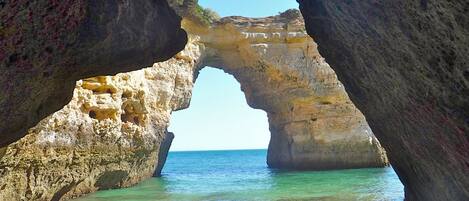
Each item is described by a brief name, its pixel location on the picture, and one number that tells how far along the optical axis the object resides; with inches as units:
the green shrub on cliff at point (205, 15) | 787.4
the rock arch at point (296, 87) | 863.7
